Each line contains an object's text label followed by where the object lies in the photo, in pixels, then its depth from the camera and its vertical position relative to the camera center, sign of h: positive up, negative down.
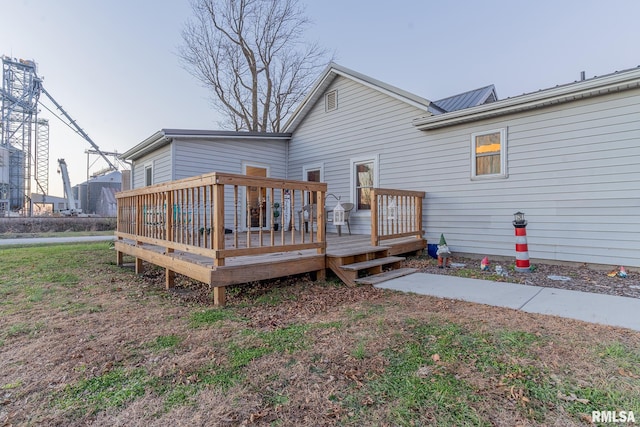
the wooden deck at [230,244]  3.43 -0.50
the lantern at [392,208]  6.52 +0.03
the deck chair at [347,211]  8.10 -0.03
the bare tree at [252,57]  14.16 +7.33
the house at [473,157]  4.88 +1.18
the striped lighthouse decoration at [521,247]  4.90 -0.61
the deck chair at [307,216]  7.95 -0.15
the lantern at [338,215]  6.45 -0.10
